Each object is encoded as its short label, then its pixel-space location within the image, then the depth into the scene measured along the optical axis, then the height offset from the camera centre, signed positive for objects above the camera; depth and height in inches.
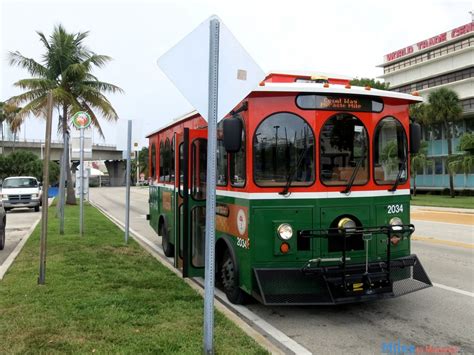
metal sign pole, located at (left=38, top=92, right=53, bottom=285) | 267.3 -7.9
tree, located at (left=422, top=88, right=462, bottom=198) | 1505.9 +237.2
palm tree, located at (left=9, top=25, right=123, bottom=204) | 914.7 +213.3
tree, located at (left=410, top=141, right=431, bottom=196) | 1405.0 +59.0
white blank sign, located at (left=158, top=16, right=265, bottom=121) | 148.6 +33.1
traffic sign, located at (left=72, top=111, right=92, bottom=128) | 458.6 +62.2
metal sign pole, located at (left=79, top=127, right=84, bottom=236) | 466.2 -2.7
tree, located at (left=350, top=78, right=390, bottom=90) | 1302.2 +291.1
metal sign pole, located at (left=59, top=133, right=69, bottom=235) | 498.6 -11.0
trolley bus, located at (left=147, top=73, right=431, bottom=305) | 207.8 -6.7
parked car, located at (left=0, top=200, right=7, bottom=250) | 438.9 -42.7
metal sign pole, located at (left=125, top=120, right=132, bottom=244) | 428.7 +27.1
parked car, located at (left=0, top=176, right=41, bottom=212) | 945.5 -27.5
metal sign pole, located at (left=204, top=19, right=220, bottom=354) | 148.5 +1.3
